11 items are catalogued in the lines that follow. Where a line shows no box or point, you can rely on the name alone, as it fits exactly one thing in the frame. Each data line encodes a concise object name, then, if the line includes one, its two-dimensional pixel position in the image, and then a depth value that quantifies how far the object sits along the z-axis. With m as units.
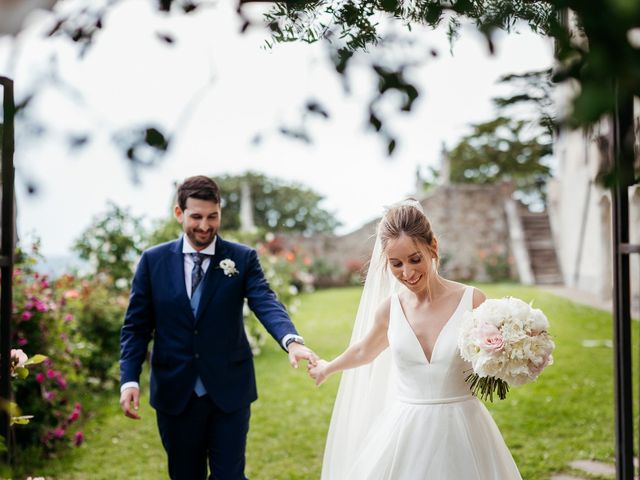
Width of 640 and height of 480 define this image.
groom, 3.40
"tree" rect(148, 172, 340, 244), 25.20
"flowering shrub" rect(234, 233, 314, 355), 8.81
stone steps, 16.80
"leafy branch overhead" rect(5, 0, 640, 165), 1.18
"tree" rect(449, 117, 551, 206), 26.41
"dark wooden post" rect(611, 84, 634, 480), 2.76
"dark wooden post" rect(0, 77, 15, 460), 2.24
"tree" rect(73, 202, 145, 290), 8.75
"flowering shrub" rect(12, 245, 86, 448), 5.21
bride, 2.95
